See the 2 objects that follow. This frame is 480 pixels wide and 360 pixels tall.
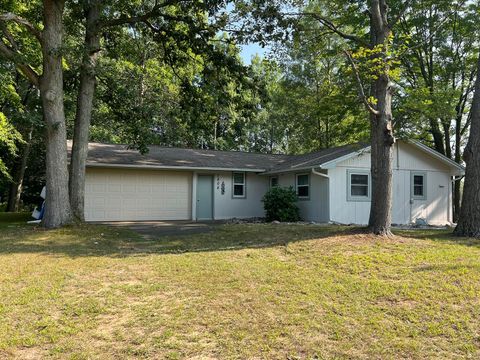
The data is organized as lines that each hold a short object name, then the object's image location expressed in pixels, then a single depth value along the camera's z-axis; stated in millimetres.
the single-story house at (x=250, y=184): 15062
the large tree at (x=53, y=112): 10812
